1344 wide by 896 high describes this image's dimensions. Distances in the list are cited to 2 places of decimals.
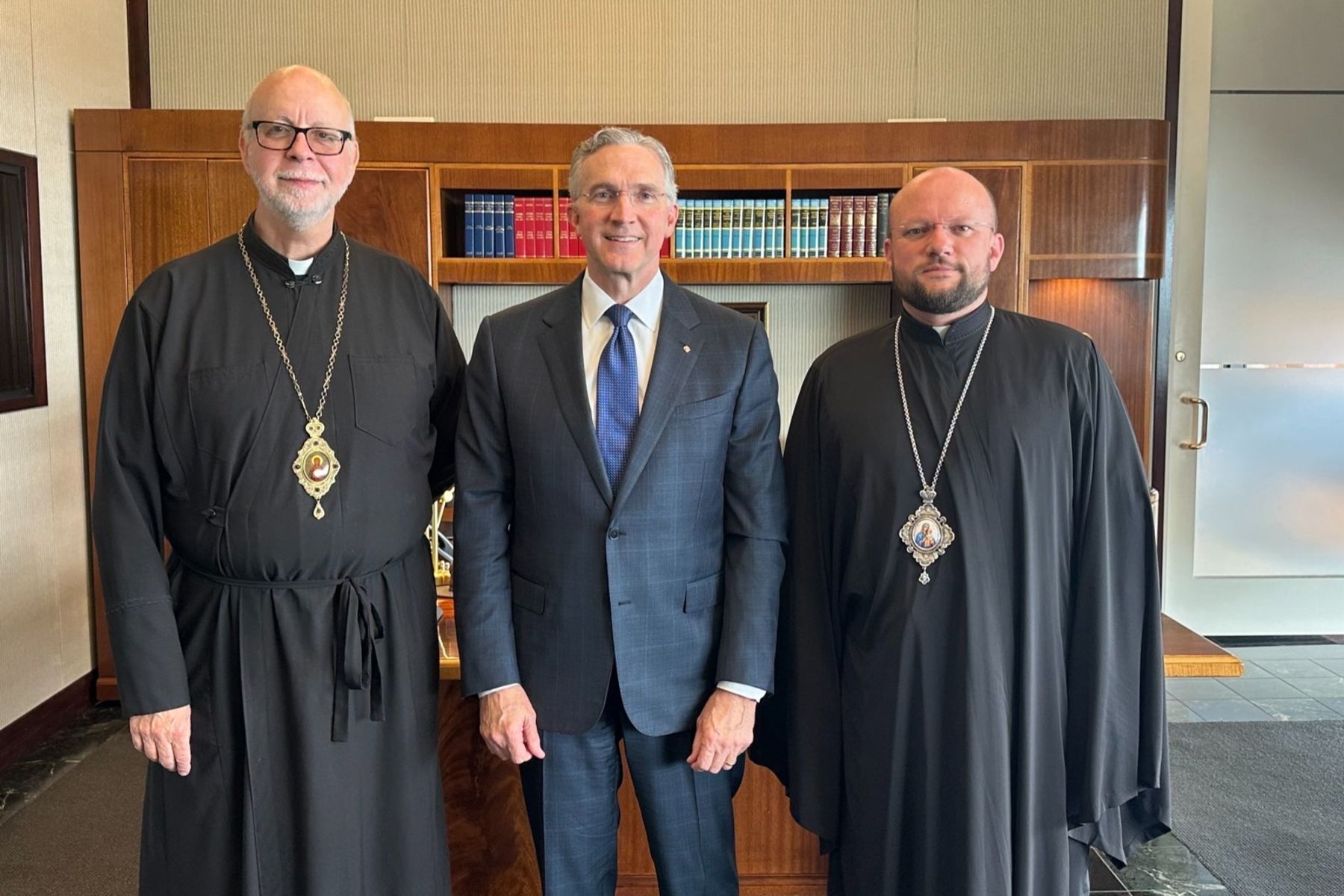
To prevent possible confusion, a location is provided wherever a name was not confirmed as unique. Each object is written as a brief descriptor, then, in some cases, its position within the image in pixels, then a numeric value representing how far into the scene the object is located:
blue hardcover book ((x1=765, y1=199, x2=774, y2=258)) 4.60
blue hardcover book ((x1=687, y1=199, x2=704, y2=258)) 4.59
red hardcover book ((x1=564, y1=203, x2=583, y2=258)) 4.61
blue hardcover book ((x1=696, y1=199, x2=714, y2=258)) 4.60
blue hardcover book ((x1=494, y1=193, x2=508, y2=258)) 4.59
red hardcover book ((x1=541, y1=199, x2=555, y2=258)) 4.56
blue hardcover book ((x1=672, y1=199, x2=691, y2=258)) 4.61
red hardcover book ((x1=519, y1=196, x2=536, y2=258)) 4.57
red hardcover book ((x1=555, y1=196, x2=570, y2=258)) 4.57
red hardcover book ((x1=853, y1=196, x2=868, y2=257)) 4.60
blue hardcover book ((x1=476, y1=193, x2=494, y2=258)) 4.59
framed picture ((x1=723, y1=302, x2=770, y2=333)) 5.12
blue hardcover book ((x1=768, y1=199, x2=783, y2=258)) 4.60
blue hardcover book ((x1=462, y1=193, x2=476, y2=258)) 4.58
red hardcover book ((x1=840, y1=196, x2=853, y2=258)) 4.60
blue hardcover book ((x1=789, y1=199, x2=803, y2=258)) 4.60
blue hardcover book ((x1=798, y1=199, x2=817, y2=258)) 4.61
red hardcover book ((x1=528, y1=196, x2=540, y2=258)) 4.56
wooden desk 2.60
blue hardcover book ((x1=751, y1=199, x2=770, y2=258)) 4.60
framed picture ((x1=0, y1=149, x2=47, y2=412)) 3.80
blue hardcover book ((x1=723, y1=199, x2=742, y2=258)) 4.60
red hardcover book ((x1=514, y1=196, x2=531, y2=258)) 4.57
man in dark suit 1.76
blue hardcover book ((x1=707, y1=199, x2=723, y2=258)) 4.60
